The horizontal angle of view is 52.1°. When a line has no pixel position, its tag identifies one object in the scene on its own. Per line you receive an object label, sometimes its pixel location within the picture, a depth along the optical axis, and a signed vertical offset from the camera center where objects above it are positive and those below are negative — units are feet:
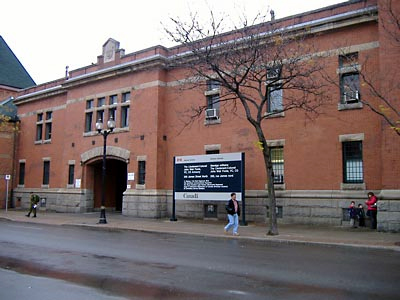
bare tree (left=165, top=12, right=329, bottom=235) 56.34 +19.45
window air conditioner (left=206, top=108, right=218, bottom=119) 80.90 +14.57
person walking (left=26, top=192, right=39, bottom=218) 89.54 -3.74
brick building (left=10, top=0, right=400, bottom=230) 64.08 +9.69
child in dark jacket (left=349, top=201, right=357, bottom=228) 61.41 -3.80
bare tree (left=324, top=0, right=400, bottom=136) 59.06 +18.10
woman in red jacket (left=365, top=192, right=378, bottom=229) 59.41 -2.92
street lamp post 74.49 +1.57
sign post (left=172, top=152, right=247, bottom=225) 68.90 +1.72
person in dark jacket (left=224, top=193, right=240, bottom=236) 56.80 -3.58
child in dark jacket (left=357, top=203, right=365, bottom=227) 61.31 -3.95
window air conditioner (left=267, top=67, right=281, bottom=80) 56.26 +16.40
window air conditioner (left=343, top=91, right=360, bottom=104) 65.23 +14.52
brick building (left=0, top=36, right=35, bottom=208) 122.83 +26.02
